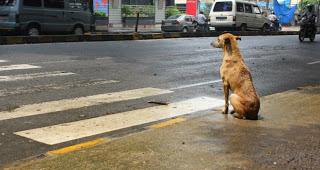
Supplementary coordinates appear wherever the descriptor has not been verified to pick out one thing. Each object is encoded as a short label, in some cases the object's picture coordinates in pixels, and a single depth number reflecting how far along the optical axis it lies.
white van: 29.48
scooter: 22.75
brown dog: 6.72
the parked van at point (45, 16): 19.96
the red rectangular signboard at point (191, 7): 48.97
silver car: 35.03
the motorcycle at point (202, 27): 34.57
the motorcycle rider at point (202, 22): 34.69
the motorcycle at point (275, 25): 35.11
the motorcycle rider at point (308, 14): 22.97
